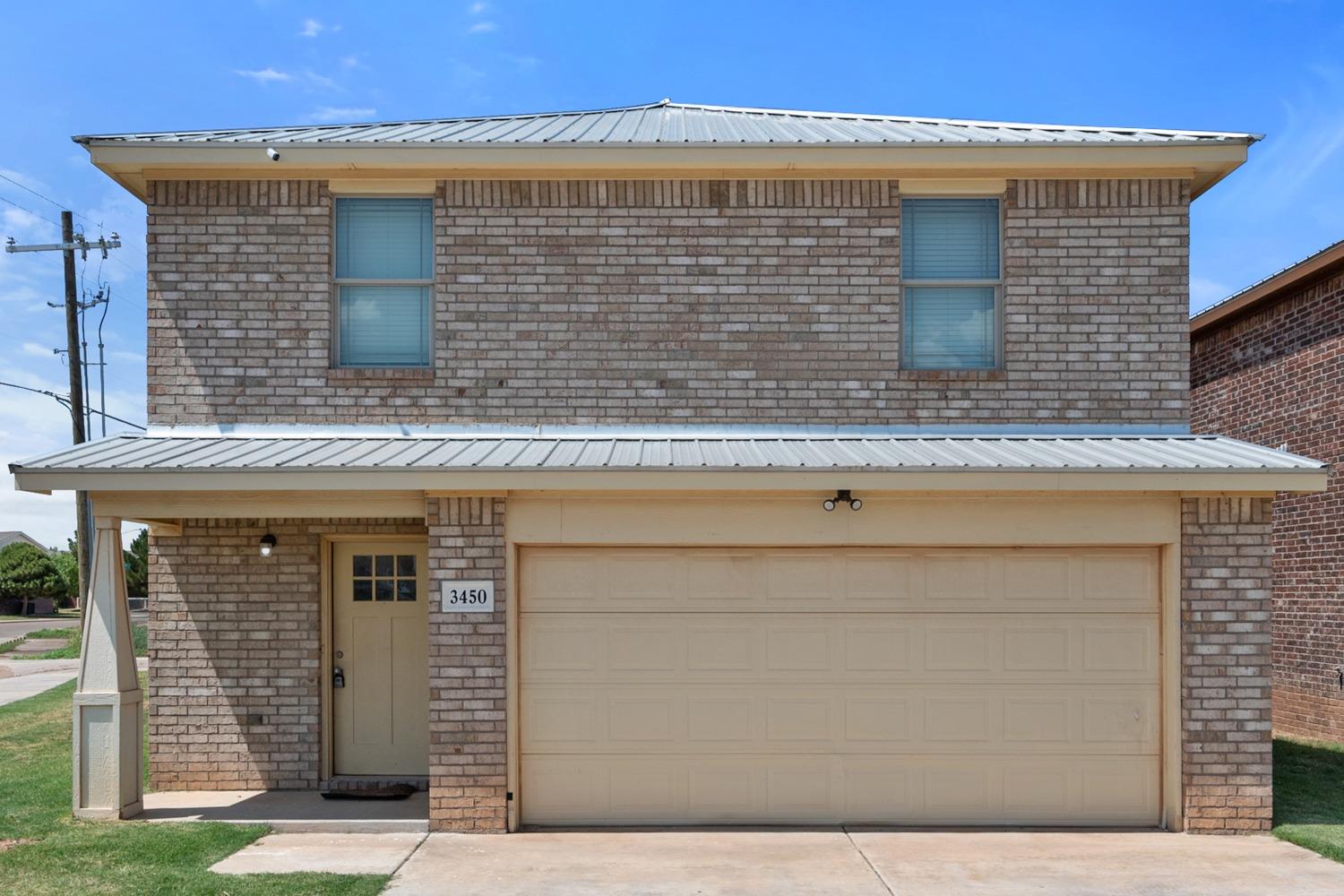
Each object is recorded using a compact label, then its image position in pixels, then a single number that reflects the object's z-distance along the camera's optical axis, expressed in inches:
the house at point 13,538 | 2947.8
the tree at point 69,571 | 2139.5
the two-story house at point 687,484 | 351.9
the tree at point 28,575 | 2076.8
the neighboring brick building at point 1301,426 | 490.6
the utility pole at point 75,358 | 847.7
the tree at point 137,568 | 1717.5
